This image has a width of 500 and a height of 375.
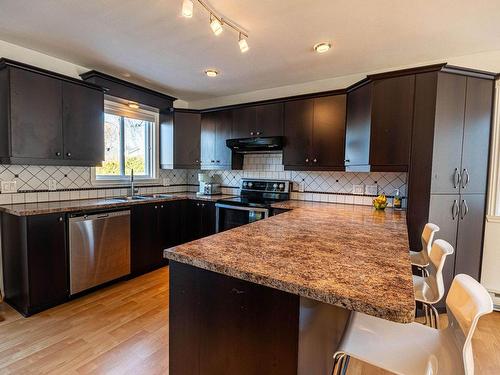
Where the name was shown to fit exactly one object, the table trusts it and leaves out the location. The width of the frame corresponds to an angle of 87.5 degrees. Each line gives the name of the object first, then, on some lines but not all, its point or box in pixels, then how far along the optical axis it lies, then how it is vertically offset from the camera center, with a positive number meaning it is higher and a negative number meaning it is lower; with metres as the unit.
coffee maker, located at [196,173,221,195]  4.00 -0.22
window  3.36 +0.35
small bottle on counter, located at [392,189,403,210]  2.79 -0.29
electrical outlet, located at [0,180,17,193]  2.43 -0.19
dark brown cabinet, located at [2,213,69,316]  2.22 -0.84
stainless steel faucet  3.44 -0.17
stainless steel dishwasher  2.48 -0.81
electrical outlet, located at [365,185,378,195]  3.04 -0.17
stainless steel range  3.22 -0.39
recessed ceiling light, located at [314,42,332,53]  2.32 +1.15
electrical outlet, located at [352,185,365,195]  3.13 -0.18
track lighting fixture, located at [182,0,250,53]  1.44 +1.09
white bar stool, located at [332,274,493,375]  0.88 -0.67
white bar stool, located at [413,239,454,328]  1.38 -0.60
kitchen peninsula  0.88 -0.46
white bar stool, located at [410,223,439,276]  1.80 -0.52
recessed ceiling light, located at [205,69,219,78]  3.01 +1.16
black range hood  3.33 +0.37
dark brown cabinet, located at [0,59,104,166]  2.24 +0.47
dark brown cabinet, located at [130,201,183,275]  3.06 -0.78
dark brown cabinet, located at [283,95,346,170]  2.97 +0.48
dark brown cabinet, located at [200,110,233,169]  3.79 +0.49
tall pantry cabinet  2.28 +0.17
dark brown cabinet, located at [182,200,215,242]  3.58 -0.68
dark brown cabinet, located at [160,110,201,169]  3.87 +0.46
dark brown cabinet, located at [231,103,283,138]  3.38 +0.69
